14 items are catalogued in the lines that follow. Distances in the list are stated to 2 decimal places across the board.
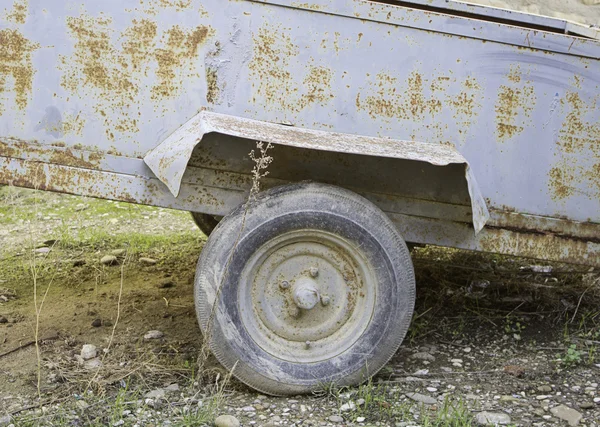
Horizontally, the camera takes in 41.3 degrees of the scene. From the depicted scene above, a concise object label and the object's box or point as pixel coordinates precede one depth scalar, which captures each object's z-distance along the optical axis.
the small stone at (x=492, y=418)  2.88
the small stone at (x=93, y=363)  3.22
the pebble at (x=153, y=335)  3.56
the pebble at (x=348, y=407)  2.92
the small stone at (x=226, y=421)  2.77
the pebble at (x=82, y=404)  2.84
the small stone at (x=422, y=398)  3.04
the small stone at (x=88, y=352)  3.32
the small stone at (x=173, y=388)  3.05
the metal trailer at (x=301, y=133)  2.91
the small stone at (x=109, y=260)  4.54
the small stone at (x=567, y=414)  2.95
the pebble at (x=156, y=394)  2.98
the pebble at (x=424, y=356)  3.51
